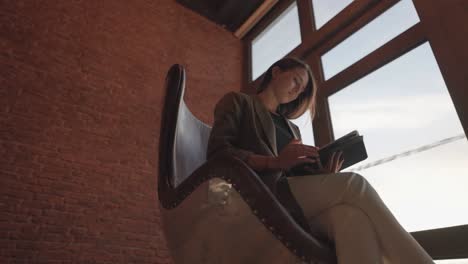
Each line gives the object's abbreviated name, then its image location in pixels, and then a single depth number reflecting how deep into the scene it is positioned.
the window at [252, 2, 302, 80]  4.16
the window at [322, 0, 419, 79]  2.71
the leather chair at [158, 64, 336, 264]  0.68
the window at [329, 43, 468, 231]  2.03
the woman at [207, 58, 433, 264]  0.66
